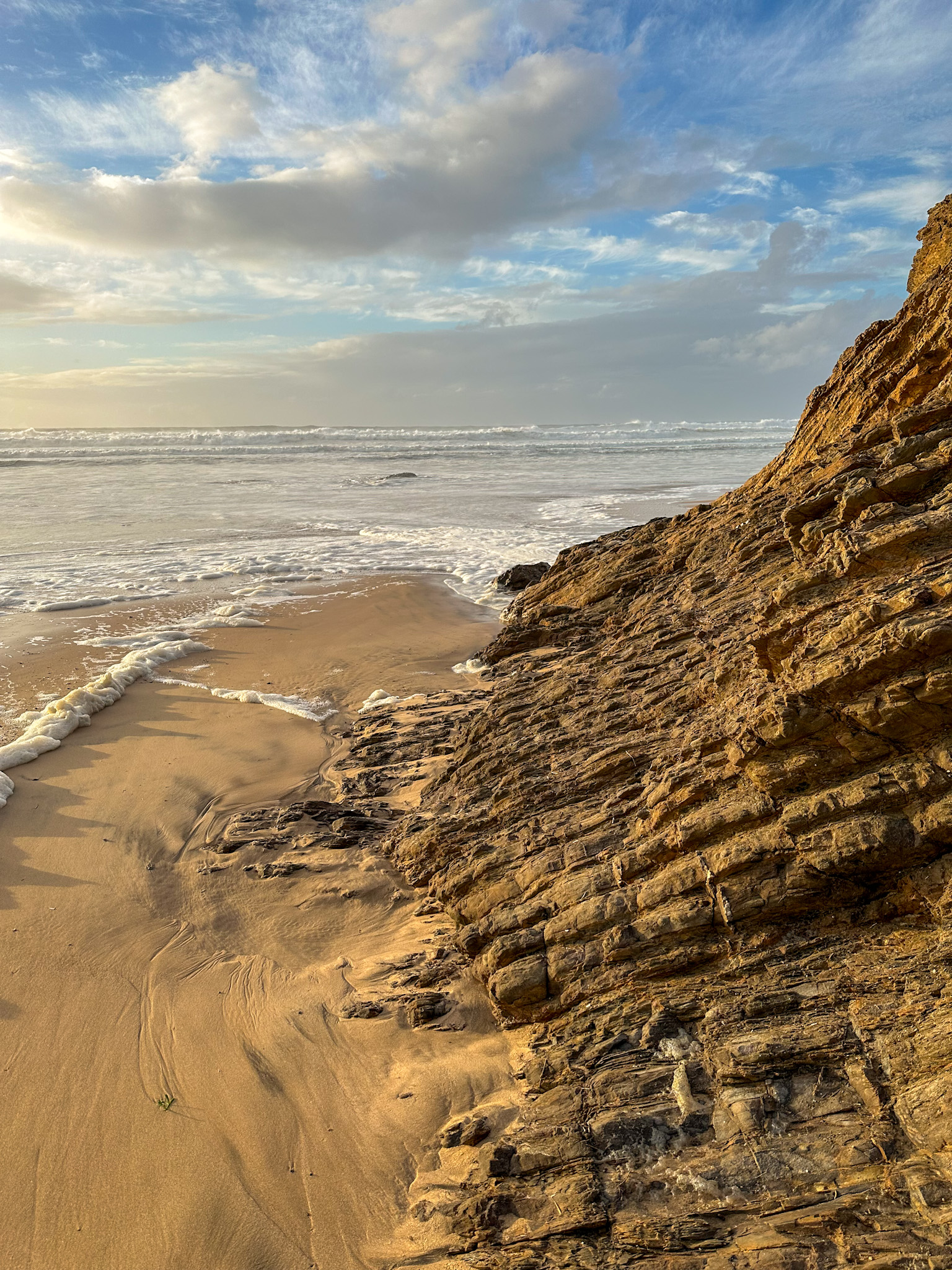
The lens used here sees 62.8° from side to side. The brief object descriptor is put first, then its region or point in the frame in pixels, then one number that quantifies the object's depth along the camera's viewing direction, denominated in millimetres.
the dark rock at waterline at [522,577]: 16984
